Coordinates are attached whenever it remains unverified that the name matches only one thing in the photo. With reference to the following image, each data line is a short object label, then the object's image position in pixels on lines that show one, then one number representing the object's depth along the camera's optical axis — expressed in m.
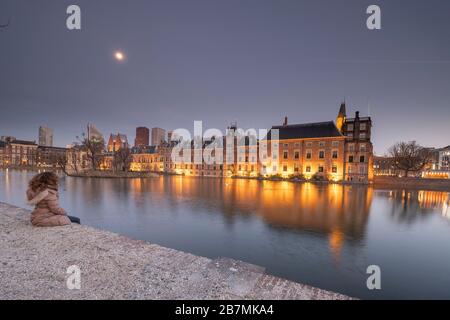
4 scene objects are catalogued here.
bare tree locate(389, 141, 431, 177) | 46.16
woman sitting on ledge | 6.00
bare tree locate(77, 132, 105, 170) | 46.00
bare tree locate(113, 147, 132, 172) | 53.69
